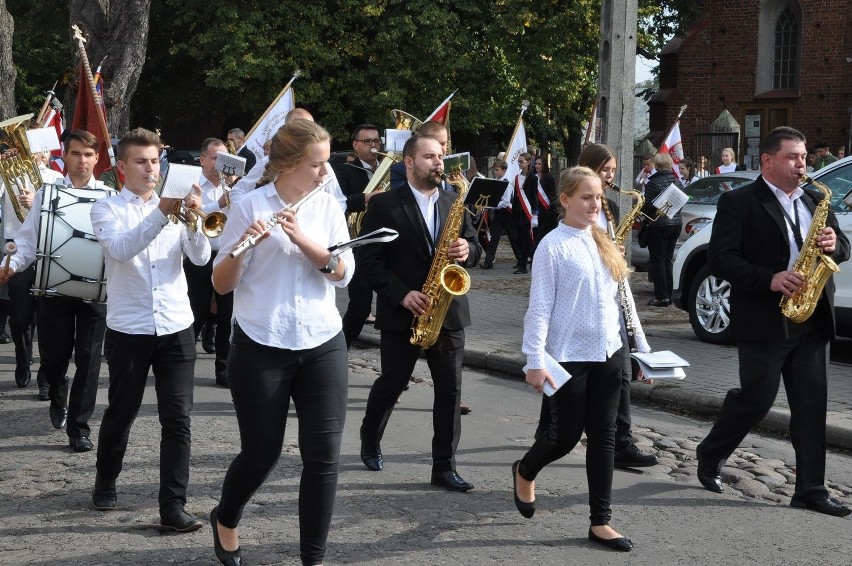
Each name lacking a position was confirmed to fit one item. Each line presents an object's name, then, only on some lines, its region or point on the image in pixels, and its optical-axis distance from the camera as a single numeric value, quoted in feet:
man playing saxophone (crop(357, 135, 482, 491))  20.74
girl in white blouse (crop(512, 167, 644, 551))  17.34
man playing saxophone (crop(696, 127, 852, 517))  19.65
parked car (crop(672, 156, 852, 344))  33.14
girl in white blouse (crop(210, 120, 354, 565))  14.71
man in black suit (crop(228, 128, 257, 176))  36.45
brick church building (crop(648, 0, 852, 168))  97.04
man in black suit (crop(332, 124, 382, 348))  31.01
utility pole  39.04
